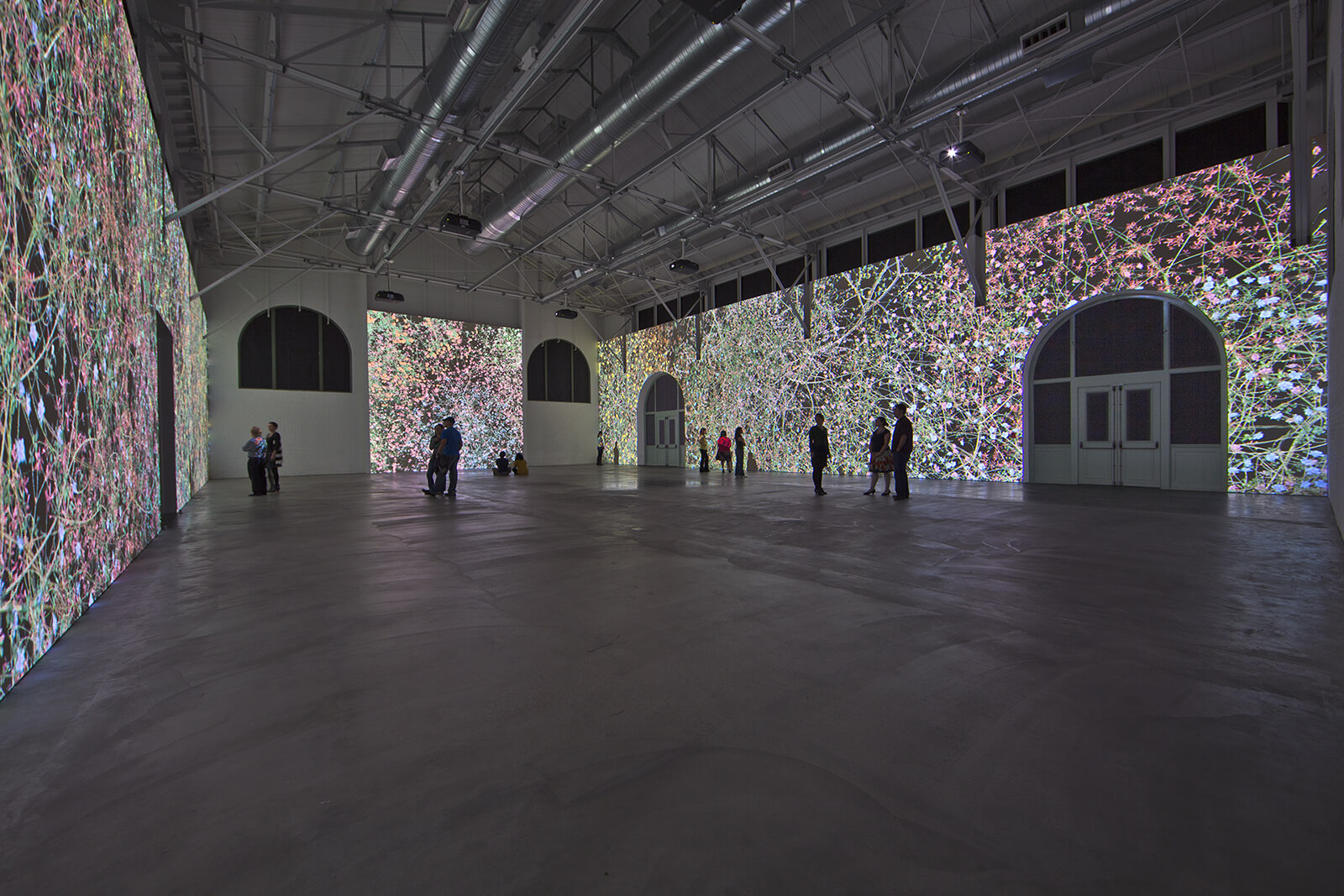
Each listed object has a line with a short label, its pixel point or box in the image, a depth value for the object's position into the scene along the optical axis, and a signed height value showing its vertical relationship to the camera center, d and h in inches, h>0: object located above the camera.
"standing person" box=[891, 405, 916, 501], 335.3 -2.5
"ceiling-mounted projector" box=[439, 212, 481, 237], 476.7 +178.7
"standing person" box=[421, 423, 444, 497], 395.5 -6.5
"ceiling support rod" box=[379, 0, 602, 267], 263.7 +189.1
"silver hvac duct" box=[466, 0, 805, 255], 299.3 +204.8
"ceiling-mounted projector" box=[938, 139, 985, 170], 347.9 +170.2
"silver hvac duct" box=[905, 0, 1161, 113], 266.4 +192.3
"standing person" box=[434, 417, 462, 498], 387.9 -2.6
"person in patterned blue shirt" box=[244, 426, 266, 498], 410.6 -10.1
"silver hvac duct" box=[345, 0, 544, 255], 263.6 +191.1
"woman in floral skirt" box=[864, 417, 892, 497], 355.6 -6.5
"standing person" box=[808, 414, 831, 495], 382.9 -3.9
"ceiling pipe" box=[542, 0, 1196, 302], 269.1 +188.7
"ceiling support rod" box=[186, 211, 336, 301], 471.5 +165.2
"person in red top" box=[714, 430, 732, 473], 635.5 -4.5
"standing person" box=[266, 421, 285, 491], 427.8 -4.0
